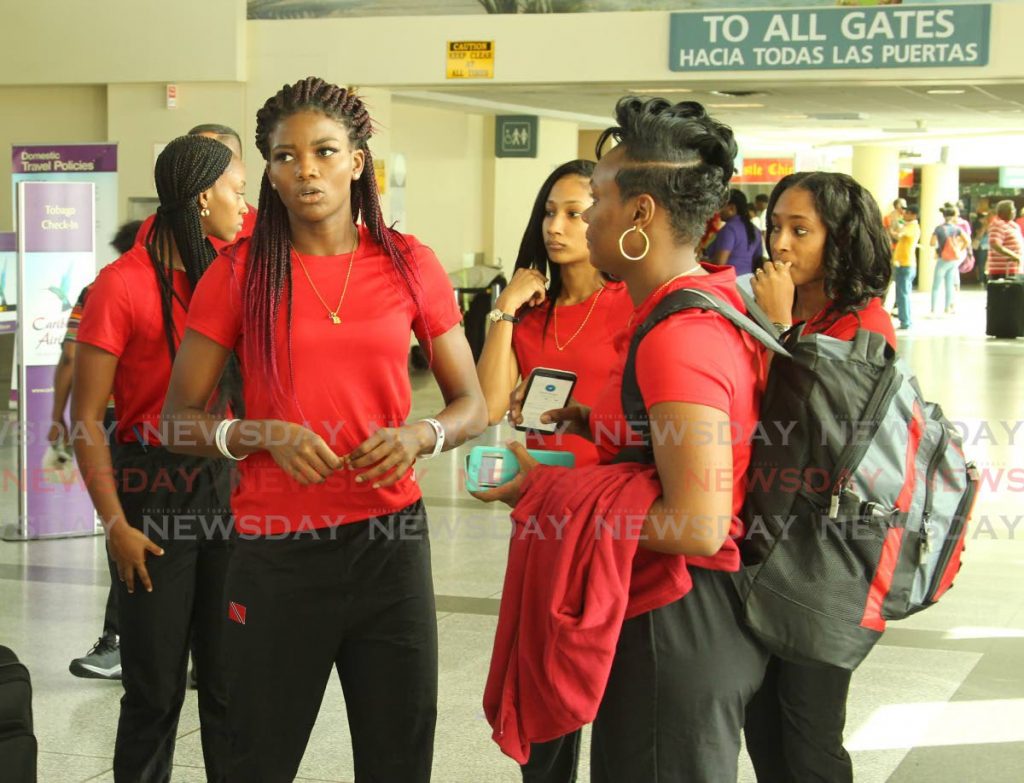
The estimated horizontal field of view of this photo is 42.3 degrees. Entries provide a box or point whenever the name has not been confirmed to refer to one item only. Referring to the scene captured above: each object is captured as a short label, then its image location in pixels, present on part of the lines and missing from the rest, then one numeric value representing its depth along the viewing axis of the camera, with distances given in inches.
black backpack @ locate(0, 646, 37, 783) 97.7
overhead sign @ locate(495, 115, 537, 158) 673.0
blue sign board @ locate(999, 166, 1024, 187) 1472.7
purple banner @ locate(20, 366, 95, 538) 264.2
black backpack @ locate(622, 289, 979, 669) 81.3
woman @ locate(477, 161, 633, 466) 126.5
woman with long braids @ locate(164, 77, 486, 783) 92.6
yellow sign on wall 455.8
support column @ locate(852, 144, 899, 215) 1077.1
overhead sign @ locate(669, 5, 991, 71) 408.5
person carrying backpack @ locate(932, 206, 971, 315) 834.2
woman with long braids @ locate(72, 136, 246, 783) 118.2
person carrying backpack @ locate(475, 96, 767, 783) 76.7
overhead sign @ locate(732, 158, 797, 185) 1100.5
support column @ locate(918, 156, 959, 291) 1189.1
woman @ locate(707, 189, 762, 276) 525.7
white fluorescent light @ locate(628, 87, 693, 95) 485.8
